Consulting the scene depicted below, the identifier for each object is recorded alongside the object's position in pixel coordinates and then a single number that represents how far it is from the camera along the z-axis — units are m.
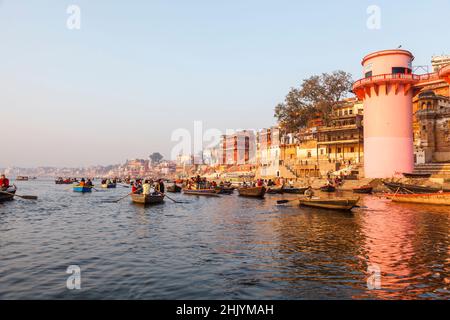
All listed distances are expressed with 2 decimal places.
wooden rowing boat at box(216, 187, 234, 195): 51.38
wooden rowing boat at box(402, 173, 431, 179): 46.50
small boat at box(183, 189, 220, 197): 47.94
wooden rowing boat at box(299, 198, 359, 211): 26.59
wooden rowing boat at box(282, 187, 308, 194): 49.38
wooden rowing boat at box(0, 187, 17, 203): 34.62
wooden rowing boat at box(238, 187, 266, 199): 43.56
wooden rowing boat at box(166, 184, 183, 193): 57.59
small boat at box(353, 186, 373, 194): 48.47
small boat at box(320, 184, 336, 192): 50.69
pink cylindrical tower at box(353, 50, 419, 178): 47.91
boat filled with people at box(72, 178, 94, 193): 57.53
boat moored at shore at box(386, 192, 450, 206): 31.30
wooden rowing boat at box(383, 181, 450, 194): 36.78
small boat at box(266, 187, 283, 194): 51.12
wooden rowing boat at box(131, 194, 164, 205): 32.03
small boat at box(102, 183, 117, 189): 78.54
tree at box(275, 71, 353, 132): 76.75
